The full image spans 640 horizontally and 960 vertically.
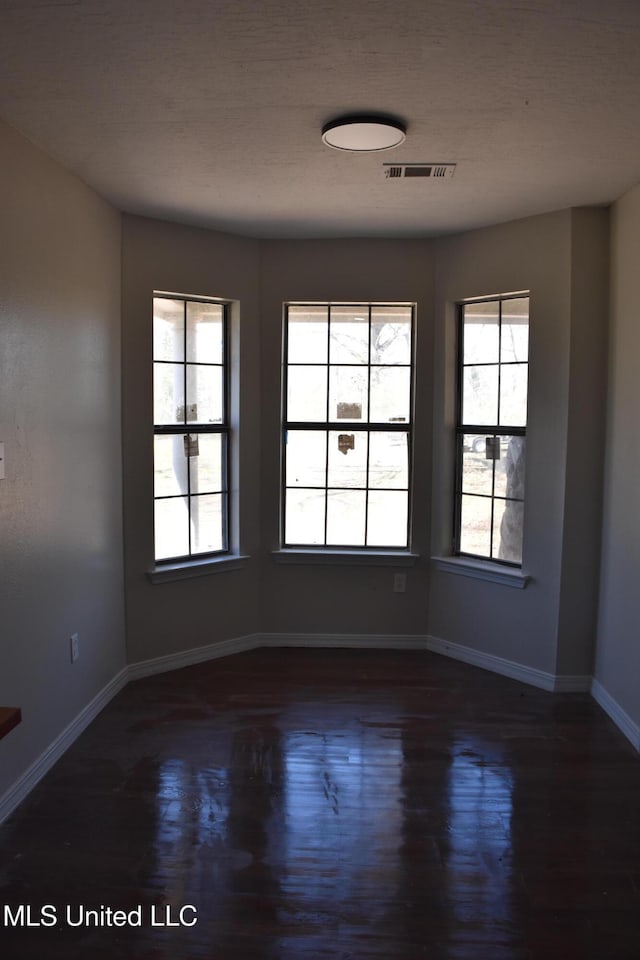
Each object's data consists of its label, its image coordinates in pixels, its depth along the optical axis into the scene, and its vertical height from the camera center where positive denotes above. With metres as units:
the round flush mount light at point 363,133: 2.83 +1.08
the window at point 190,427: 4.48 -0.11
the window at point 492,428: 4.46 -0.09
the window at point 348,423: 4.90 -0.08
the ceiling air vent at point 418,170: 3.37 +1.11
